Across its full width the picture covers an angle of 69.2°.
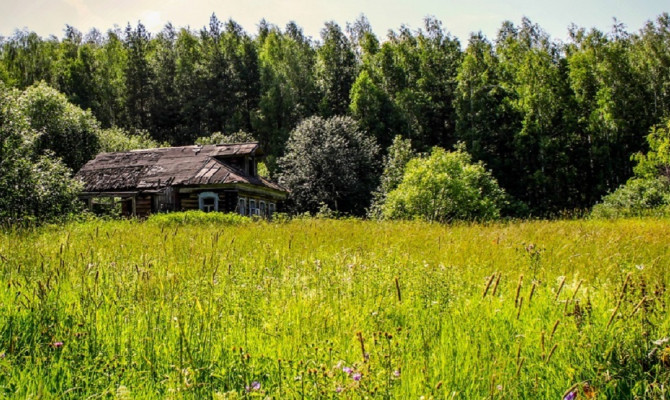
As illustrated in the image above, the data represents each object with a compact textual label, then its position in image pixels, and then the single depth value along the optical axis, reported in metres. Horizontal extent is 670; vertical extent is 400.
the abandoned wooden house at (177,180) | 27.25
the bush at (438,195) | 21.45
